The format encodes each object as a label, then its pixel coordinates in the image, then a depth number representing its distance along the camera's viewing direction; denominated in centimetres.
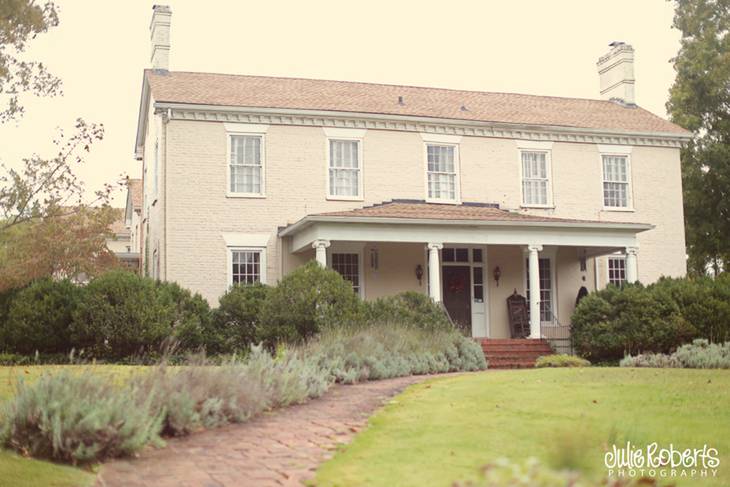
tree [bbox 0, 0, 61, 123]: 1253
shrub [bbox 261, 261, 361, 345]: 1838
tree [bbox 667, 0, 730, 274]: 3192
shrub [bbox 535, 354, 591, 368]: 1973
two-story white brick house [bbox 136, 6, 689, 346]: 2308
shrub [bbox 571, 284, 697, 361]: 2075
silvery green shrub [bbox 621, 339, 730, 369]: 1727
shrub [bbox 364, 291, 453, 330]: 1867
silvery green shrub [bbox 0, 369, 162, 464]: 791
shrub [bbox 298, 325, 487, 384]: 1440
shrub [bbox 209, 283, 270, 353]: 2078
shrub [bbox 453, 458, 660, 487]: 379
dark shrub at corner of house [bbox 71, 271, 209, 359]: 1919
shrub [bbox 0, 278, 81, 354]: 1916
